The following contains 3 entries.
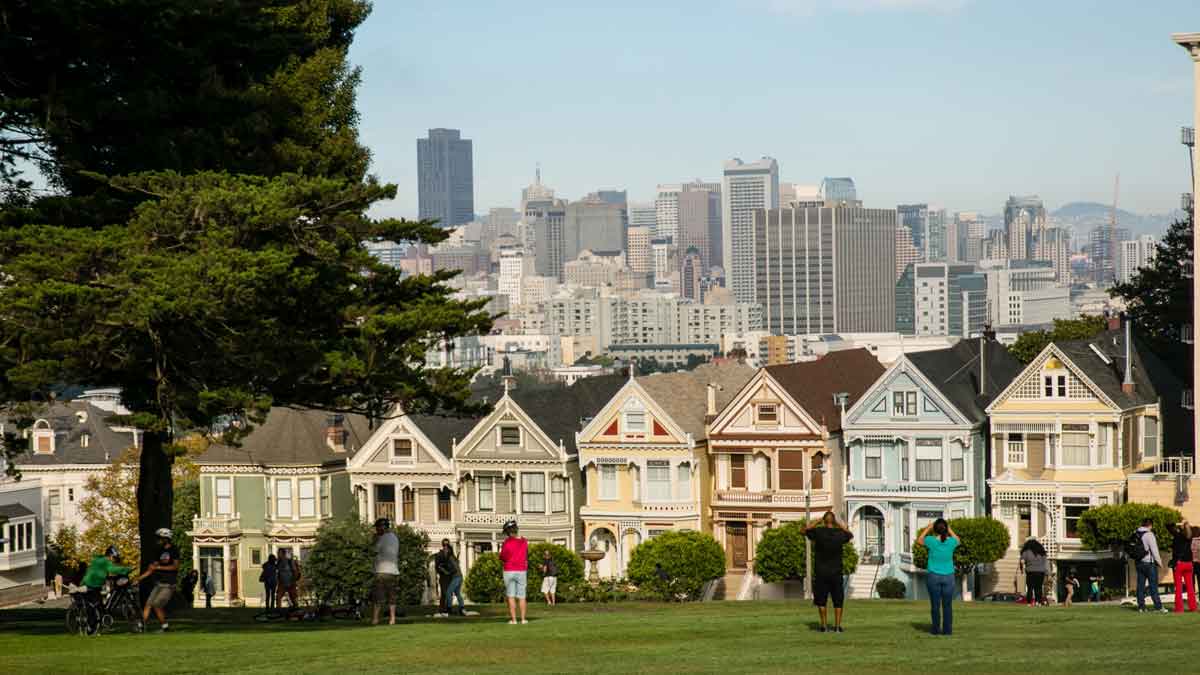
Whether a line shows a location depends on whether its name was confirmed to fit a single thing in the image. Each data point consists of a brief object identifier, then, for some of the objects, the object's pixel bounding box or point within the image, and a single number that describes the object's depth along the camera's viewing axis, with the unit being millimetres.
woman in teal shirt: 29797
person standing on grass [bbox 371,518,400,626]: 34344
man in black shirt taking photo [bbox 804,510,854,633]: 29781
